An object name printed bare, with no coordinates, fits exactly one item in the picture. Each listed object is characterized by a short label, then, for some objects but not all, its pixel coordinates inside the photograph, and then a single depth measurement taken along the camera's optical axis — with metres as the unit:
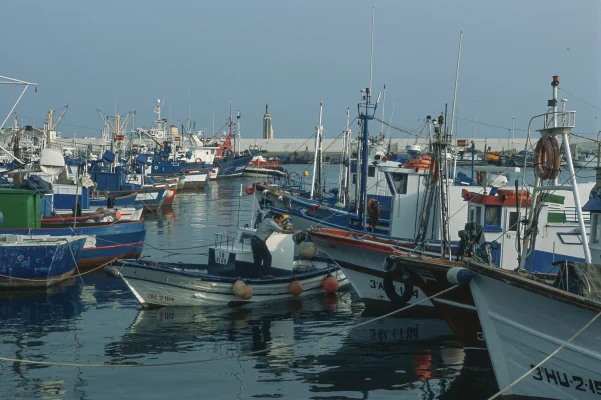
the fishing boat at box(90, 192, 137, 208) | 39.08
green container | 23.98
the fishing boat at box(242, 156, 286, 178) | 89.59
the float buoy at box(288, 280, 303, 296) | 20.00
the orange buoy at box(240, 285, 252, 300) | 19.12
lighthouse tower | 145.38
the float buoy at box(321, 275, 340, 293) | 20.84
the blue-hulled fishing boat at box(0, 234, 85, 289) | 21.25
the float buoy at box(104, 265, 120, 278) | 18.61
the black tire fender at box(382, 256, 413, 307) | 16.09
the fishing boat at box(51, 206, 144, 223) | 26.52
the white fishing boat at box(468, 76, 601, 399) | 10.87
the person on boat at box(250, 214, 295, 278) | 19.50
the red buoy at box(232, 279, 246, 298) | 19.08
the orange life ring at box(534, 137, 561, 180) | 13.27
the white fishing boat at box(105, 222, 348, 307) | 18.97
